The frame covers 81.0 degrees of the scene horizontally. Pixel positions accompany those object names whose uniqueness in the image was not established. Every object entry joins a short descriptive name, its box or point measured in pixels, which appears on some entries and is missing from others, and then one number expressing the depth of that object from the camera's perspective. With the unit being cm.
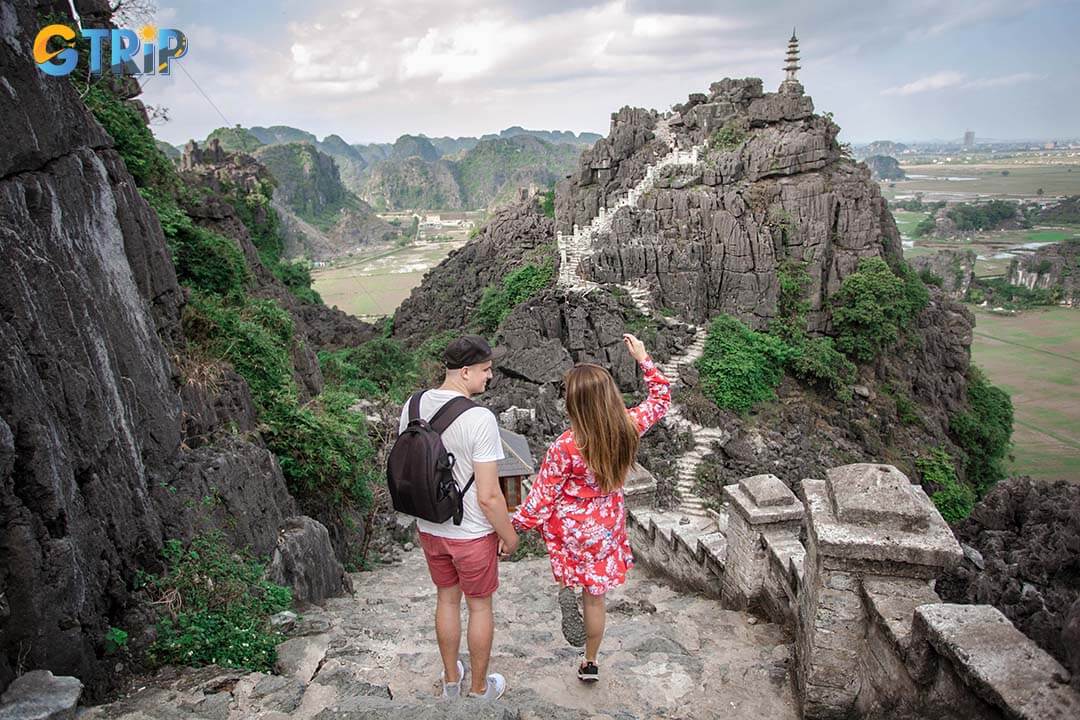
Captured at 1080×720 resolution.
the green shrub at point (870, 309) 2298
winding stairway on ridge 638
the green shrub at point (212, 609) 376
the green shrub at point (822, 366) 2231
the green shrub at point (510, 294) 2656
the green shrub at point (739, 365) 2056
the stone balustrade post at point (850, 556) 302
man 310
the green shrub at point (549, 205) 3202
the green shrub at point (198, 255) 960
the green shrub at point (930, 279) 2959
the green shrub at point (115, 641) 349
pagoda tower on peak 2798
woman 315
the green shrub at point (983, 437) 2391
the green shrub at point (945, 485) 2009
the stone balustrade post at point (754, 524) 474
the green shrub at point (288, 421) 748
